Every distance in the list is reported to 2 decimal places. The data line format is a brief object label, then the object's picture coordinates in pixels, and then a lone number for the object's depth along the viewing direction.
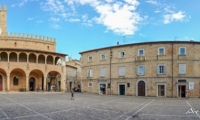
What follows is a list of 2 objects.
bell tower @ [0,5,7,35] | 38.13
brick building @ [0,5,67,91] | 30.44
